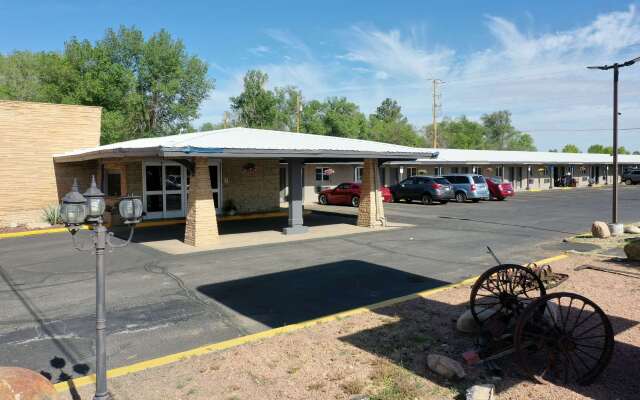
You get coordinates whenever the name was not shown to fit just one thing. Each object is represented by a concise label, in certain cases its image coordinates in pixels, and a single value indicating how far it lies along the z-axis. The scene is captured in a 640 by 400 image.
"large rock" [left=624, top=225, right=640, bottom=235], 14.87
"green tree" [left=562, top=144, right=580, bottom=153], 163.00
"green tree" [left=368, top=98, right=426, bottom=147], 82.19
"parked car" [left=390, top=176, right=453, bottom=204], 28.38
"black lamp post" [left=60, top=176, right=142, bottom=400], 4.16
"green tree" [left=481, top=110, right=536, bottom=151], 116.69
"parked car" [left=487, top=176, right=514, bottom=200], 31.59
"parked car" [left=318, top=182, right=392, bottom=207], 26.78
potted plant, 20.94
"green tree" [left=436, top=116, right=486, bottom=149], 103.19
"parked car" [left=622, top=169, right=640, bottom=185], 54.84
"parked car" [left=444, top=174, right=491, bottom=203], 29.66
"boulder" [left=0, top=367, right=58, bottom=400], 3.52
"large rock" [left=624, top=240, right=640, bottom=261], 10.35
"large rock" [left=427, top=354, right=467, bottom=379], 4.84
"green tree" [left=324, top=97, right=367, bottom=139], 74.06
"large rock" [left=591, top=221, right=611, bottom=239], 14.11
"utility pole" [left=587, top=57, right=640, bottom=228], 14.28
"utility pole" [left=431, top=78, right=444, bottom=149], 50.97
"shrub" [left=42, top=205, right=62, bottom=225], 18.16
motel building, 13.58
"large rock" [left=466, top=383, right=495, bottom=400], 4.26
